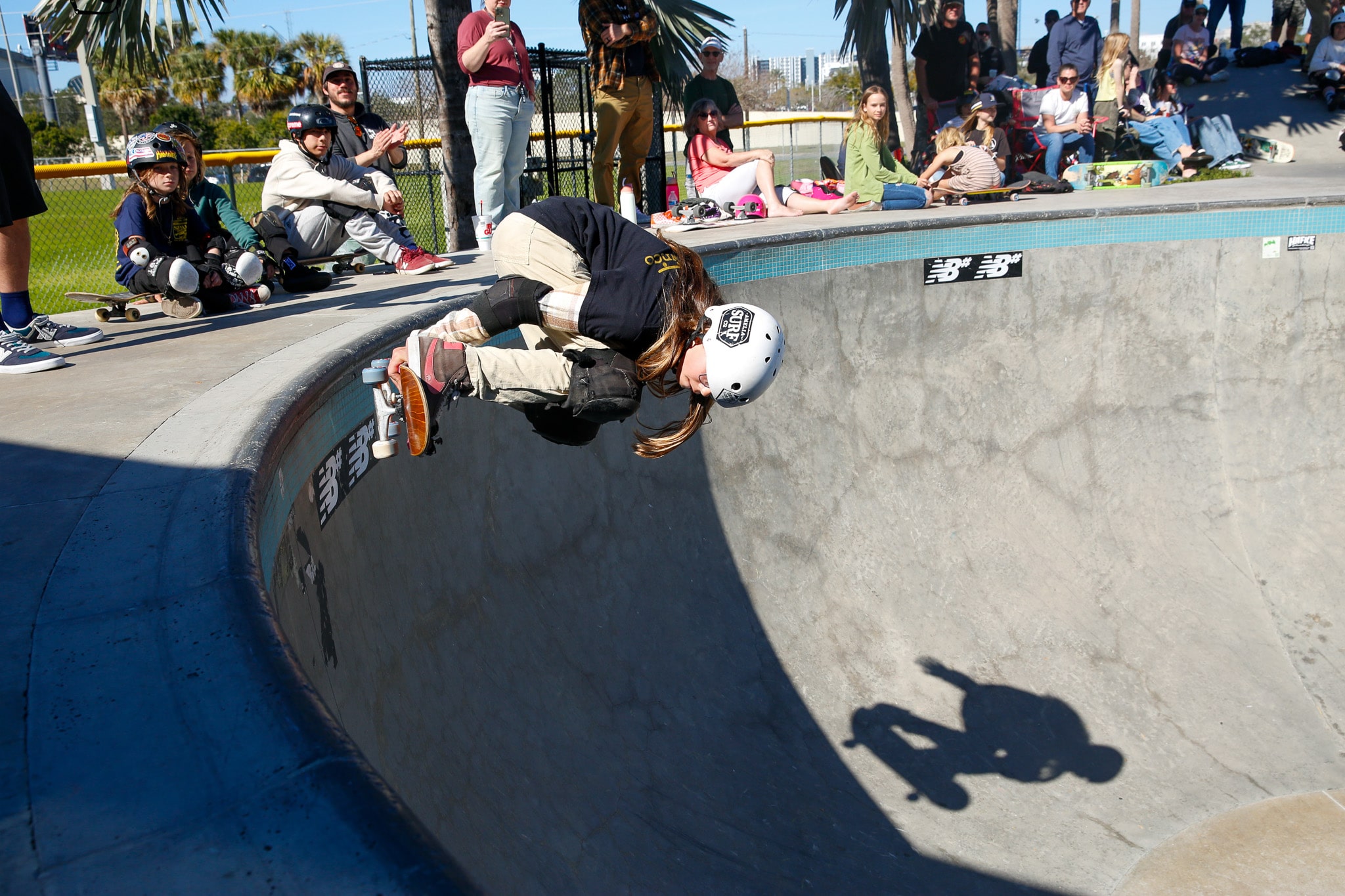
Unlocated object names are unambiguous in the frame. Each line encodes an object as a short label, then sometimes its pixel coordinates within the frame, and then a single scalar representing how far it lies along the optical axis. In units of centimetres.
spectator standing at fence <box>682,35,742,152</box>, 1021
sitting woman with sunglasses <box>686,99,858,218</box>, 989
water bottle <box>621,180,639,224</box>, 809
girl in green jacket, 979
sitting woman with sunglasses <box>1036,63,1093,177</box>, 1190
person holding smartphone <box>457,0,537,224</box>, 719
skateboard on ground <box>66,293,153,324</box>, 526
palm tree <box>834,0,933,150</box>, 1292
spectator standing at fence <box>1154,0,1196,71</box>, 1623
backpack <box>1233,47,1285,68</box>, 1778
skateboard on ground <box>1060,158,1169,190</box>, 1183
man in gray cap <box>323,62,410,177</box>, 711
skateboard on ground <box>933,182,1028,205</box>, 1023
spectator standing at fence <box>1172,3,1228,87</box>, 1661
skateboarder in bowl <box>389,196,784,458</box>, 331
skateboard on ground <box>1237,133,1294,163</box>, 1444
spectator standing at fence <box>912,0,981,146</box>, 1266
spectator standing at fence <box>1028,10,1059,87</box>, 1481
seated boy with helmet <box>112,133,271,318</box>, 530
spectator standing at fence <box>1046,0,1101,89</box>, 1289
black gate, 933
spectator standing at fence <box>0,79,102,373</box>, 398
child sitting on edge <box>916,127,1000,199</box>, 1027
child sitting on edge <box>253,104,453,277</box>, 668
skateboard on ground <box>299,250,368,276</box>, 732
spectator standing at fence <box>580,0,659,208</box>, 820
